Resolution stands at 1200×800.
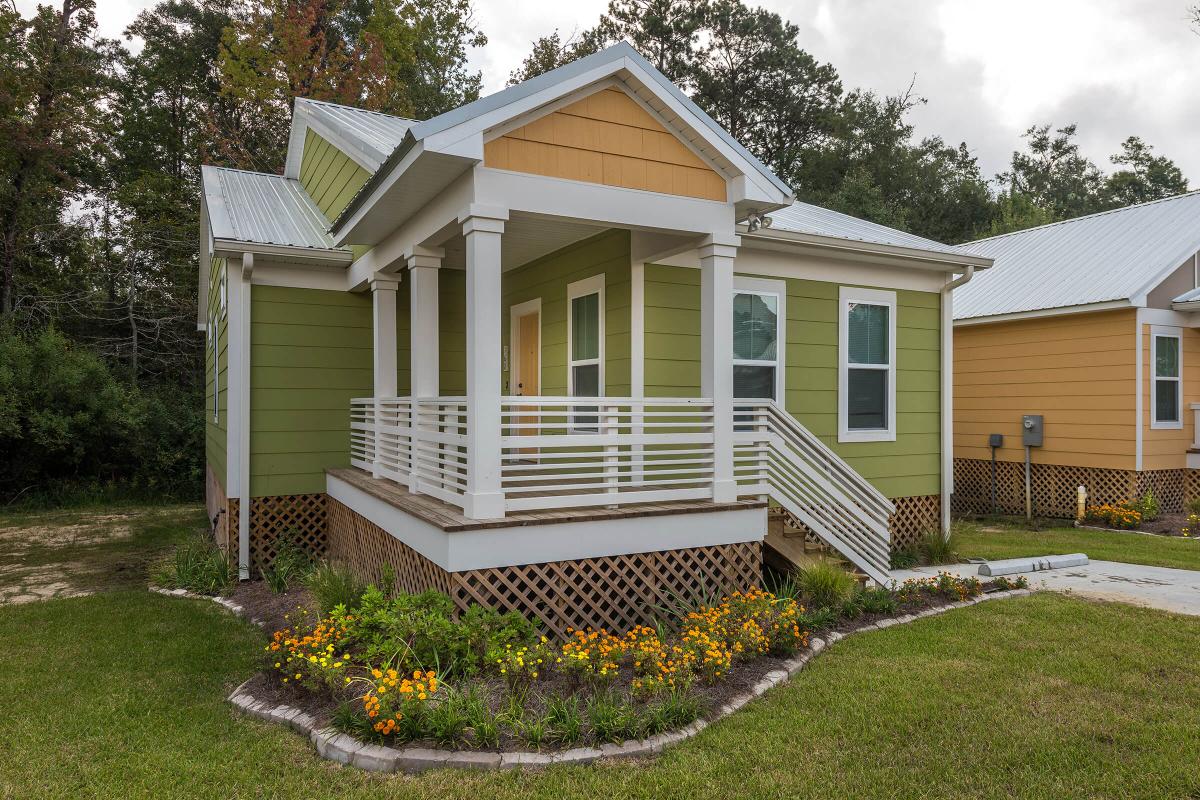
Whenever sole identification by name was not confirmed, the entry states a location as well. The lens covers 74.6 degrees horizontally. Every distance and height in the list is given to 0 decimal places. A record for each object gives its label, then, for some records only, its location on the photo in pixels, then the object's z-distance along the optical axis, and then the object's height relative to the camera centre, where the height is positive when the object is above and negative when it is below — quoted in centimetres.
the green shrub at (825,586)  614 -147
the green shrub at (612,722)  398 -164
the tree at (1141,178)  3145 +891
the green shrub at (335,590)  563 -139
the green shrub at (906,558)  841 -173
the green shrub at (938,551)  855 -166
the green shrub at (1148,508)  1098 -152
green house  536 +49
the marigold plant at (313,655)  446 -153
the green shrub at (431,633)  463 -142
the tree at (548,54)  2431 +1084
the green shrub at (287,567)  753 -167
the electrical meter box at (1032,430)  1221 -48
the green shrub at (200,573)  772 -174
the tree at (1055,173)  3353 +1000
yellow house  1127 +48
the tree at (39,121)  1630 +598
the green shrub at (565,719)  394 -163
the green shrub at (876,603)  611 -158
